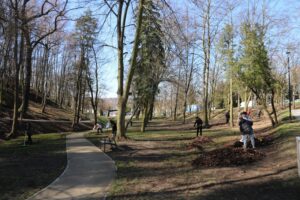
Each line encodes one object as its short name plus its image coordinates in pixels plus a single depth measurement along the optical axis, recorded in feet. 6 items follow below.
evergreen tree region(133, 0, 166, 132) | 76.08
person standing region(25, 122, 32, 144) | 47.92
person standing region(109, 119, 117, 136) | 56.69
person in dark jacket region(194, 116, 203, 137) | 58.35
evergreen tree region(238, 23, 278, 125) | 56.96
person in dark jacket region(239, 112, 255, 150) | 33.17
